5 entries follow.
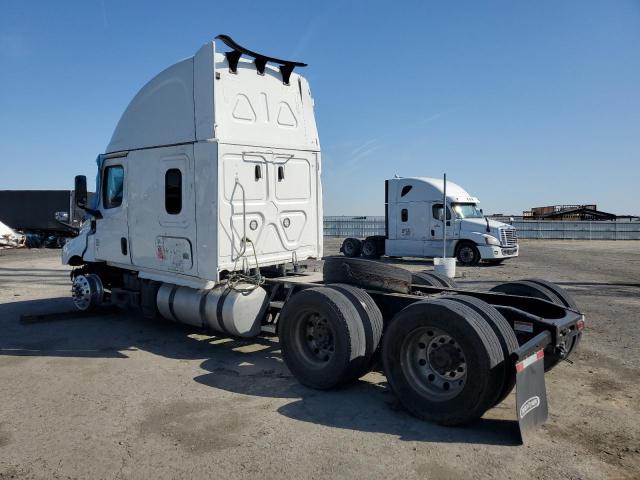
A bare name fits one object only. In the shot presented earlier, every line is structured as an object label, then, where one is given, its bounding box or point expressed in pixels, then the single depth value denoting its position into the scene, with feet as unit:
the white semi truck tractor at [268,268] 14.11
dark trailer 89.25
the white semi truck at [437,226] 57.06
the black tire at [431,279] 21.27
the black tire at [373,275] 18.17
